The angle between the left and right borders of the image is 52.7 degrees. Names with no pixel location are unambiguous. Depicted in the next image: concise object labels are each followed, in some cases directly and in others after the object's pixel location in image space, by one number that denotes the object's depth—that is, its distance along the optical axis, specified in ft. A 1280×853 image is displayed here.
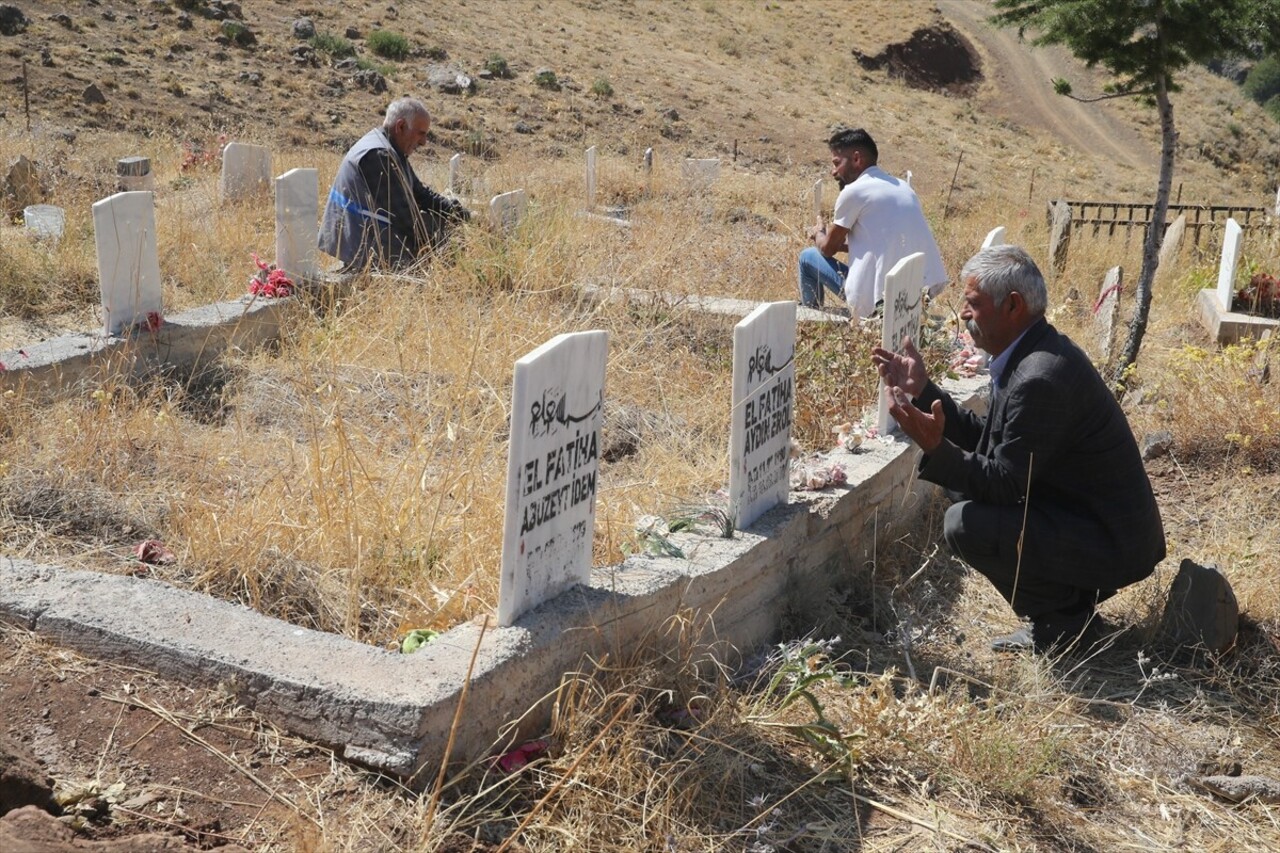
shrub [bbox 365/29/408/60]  98.12
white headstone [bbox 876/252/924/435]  17.13
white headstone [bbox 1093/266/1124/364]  26.66
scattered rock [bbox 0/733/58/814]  8.45
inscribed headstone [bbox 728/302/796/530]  13.24
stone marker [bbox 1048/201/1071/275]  37.76
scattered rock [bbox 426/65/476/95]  92.82
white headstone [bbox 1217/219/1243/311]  28.22
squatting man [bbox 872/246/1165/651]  13.41
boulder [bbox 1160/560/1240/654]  14.05
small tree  23.75
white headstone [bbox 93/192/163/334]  19.67
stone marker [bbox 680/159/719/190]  51.19
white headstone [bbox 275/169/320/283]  23.65
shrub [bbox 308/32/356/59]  92.54
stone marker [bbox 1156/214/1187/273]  37.35
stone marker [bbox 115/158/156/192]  34.73
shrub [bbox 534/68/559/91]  99.86
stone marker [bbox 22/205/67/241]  28.04
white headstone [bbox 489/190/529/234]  26.78
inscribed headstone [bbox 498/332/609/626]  10.24
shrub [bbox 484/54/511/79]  99.20
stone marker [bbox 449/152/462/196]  41.39
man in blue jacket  24.72
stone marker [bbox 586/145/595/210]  46.68
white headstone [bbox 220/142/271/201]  34.63
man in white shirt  22.70
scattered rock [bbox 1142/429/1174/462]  20.93
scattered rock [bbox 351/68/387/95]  86.07
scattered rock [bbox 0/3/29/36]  76.67
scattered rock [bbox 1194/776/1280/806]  11.55
